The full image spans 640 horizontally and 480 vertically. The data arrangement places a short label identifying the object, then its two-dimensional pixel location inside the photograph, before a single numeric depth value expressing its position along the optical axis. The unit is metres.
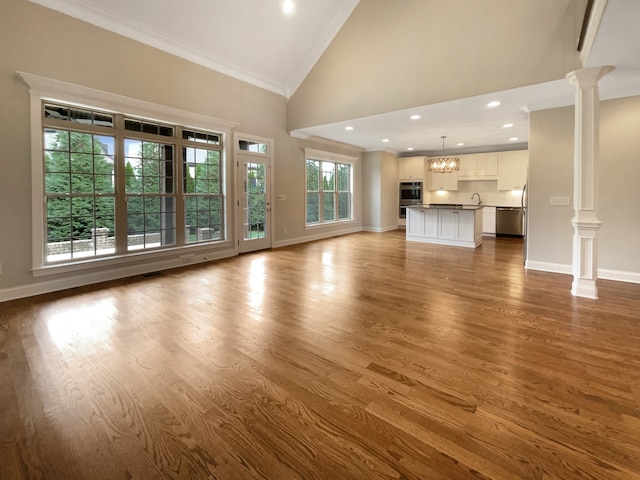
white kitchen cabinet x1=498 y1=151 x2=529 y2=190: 8.62
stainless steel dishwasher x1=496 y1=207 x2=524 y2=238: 8.51
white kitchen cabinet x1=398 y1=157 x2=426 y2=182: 10.36
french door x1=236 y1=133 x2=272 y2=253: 6.35
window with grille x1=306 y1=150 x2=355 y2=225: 8.44
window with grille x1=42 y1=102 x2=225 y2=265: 4.01
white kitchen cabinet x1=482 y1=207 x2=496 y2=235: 9.03
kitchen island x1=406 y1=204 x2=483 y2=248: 7.18
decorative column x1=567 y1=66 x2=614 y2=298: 3.58
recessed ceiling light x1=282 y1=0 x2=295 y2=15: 5.22
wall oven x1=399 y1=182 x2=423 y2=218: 10.57
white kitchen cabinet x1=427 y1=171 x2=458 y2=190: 9.88
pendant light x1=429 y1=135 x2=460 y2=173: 7.85
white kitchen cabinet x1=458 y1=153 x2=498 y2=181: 9.11
